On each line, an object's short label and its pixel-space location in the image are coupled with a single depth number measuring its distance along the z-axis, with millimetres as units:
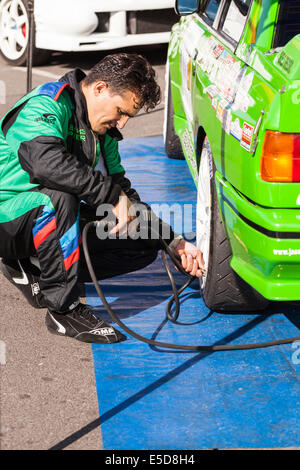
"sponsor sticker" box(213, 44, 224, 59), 3695
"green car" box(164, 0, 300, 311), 2846
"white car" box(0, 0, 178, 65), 7852
